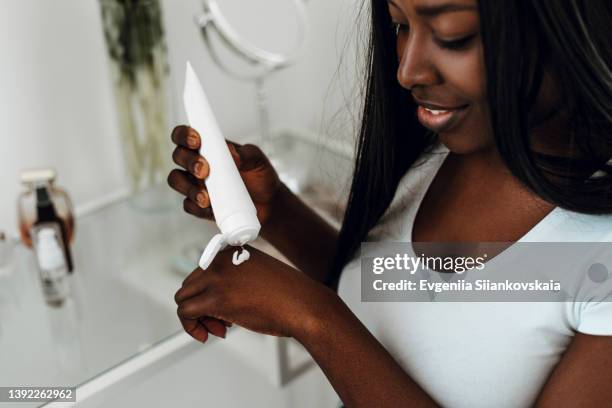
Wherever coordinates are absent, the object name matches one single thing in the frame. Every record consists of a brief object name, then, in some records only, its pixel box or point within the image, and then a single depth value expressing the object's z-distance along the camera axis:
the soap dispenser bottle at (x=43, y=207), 0.92
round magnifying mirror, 1.03
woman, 0.52
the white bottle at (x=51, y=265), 0.92
